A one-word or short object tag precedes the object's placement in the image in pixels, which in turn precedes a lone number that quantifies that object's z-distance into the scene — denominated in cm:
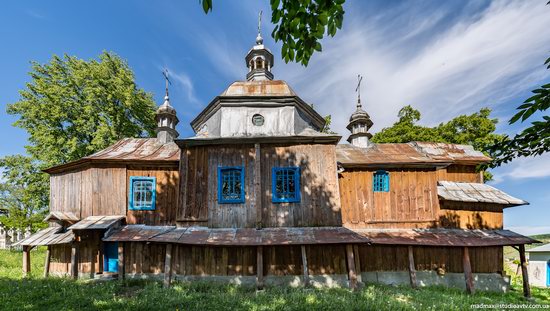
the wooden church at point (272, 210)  1148
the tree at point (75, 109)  2059
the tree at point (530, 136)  281
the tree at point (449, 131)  2325
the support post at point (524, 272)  1201
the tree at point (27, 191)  2077
